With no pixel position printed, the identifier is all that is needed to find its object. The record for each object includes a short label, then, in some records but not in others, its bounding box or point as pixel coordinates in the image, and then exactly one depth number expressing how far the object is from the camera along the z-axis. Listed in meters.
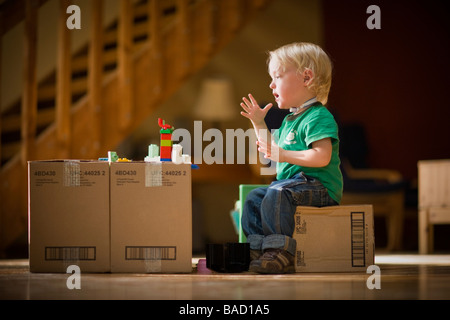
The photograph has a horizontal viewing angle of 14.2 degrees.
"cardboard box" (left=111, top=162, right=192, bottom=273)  5.12
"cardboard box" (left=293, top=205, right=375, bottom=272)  5.18
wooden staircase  6.69
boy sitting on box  5.15
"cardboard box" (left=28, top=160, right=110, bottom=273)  5.11
